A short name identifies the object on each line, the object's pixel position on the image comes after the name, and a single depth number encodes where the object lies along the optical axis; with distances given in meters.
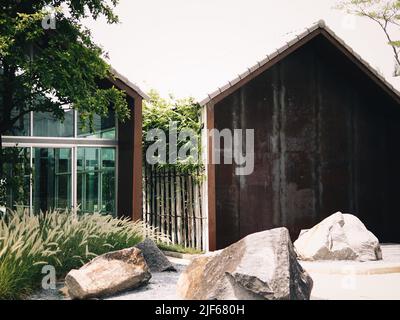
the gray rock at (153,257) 9.78
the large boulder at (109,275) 7.62
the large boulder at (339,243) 11.88
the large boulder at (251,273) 6.64
